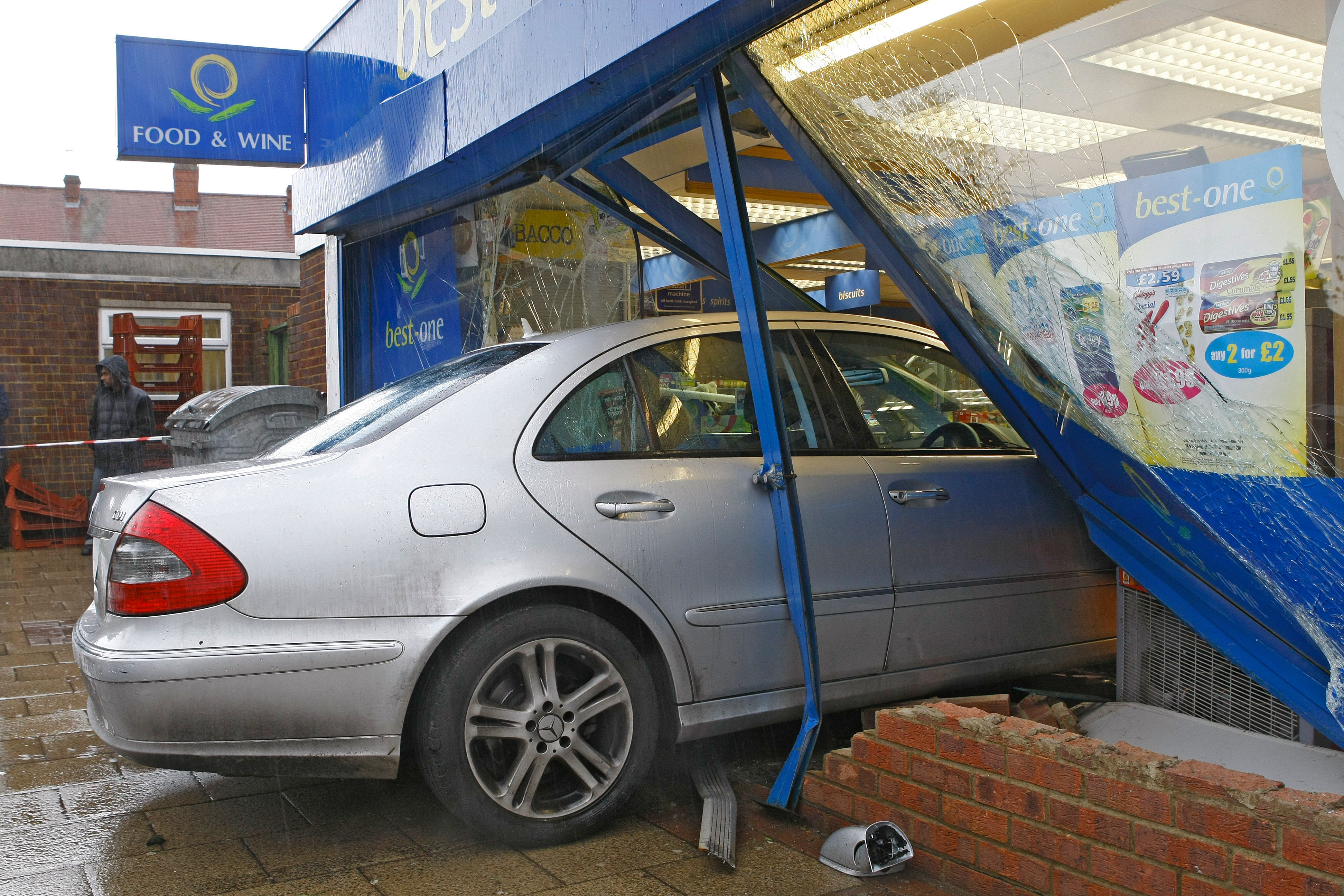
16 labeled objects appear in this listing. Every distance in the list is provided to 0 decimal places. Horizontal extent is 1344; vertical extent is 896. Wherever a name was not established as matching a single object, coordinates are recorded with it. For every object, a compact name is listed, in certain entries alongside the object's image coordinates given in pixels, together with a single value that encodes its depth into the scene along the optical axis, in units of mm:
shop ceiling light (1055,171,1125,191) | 2564
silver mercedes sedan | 2963
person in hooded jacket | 11047
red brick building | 13109
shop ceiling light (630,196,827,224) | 8703
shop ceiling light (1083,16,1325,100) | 2207
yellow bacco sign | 6383
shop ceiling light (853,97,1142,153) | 2605
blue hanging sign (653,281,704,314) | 9812
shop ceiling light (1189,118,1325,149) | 2184
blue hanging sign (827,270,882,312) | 11375
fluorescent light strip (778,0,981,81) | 2967
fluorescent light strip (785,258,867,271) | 11336
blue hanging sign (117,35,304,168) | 6930
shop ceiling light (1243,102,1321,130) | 2166
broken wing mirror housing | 3055
